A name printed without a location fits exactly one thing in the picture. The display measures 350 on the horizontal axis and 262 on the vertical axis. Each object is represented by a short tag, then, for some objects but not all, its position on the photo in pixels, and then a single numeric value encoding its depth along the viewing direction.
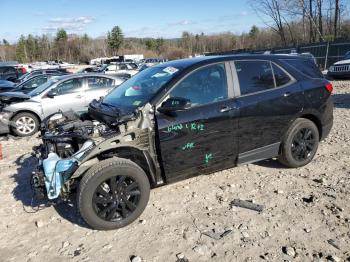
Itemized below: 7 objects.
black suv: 4.08
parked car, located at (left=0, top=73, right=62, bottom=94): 13.50
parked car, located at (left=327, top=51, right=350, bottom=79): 16.39
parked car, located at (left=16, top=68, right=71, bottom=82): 19.99
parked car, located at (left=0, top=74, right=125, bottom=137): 9.73
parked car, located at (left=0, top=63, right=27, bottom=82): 22.46
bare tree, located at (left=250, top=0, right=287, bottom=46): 45.17
